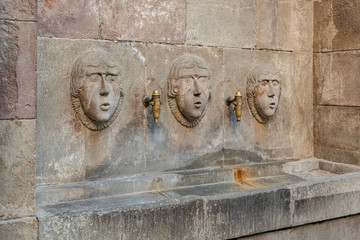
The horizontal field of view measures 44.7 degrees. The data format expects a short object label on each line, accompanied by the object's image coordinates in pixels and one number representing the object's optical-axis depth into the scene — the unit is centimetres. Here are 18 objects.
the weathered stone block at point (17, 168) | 318
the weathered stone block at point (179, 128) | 475
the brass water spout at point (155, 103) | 446
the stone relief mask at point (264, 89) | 526
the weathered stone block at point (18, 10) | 313
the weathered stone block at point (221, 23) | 494
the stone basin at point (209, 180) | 418
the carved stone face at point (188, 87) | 477
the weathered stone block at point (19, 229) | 316
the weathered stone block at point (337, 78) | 542
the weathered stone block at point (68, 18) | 409
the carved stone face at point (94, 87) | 422
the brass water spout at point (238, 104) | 499
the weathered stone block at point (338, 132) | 546
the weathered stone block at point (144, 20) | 444
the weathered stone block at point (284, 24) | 541
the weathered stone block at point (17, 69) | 316
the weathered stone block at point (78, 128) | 412
